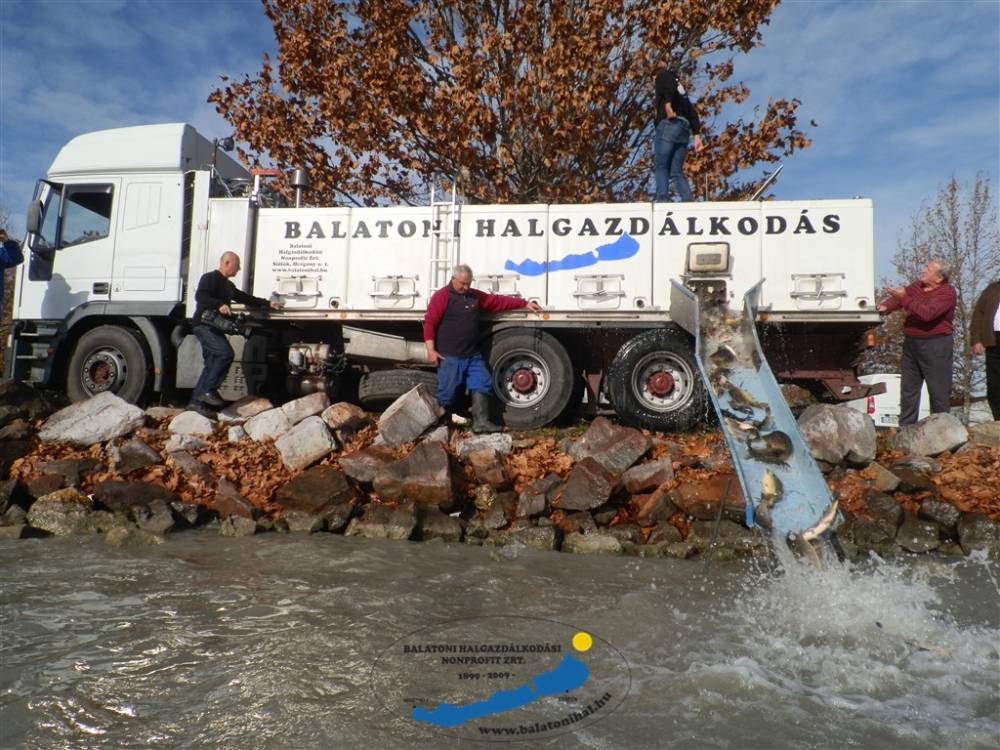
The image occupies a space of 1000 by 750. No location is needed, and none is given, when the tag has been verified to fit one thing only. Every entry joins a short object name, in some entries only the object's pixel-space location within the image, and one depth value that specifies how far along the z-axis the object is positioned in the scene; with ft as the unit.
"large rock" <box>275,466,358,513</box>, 22.40
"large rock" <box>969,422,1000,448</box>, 23.79
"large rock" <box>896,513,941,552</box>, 20.48
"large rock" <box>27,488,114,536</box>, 21.31
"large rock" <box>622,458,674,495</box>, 22.72
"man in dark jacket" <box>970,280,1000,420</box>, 26.40
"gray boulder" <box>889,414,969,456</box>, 23.77
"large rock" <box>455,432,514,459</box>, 24.43
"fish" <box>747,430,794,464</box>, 19.85
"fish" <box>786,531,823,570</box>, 16.96
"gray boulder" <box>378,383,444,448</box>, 25.34
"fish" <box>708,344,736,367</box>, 24.34
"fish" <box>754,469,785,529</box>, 18.28
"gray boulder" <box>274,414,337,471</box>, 24.85
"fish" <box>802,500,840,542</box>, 17.30
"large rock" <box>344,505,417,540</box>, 21.42
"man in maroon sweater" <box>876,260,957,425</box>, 25.75
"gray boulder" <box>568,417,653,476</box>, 23.57
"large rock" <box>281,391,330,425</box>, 26.89
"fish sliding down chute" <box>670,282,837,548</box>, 18.21
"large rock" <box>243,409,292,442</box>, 26.27
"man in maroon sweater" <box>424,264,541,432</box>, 26.32
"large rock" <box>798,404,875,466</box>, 23.22
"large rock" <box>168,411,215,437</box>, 26.50
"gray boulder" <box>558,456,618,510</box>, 22.09
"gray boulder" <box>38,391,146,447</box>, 26.09
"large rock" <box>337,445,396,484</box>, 23.38
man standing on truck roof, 29.94
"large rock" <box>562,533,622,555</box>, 20.63
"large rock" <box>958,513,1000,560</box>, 20.04
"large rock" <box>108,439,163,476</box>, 24.41
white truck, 26.53
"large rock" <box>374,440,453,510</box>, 22.45
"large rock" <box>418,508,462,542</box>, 21.52
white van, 58.75
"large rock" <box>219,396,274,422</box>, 27.76
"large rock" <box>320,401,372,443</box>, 25.94
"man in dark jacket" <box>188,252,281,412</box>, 27.71
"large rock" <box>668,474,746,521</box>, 21.07
